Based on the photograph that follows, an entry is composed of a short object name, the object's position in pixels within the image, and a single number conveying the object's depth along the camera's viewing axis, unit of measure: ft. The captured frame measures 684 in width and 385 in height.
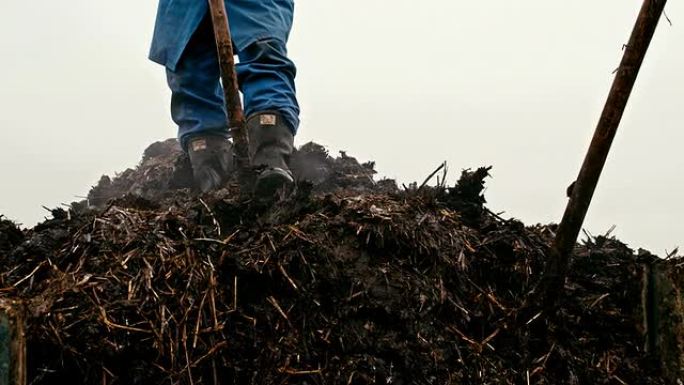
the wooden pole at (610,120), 6.56
